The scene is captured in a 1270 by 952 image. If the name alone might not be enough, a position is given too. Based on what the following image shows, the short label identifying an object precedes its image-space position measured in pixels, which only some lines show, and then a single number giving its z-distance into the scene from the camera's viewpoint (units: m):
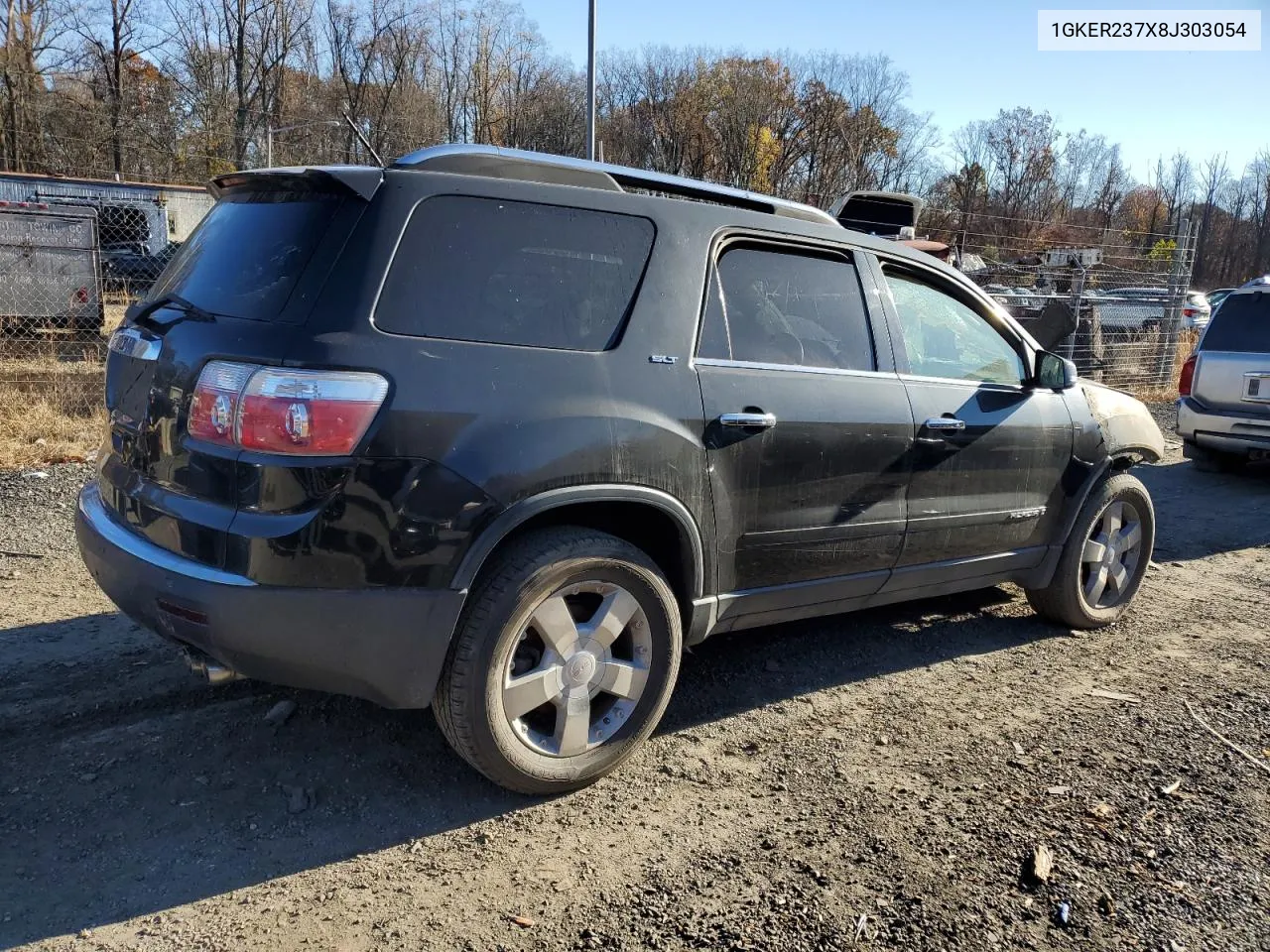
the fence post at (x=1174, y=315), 14.69
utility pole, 13.83
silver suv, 8.53
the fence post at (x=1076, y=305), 13.15
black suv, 2.62
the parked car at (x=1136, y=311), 15.41
